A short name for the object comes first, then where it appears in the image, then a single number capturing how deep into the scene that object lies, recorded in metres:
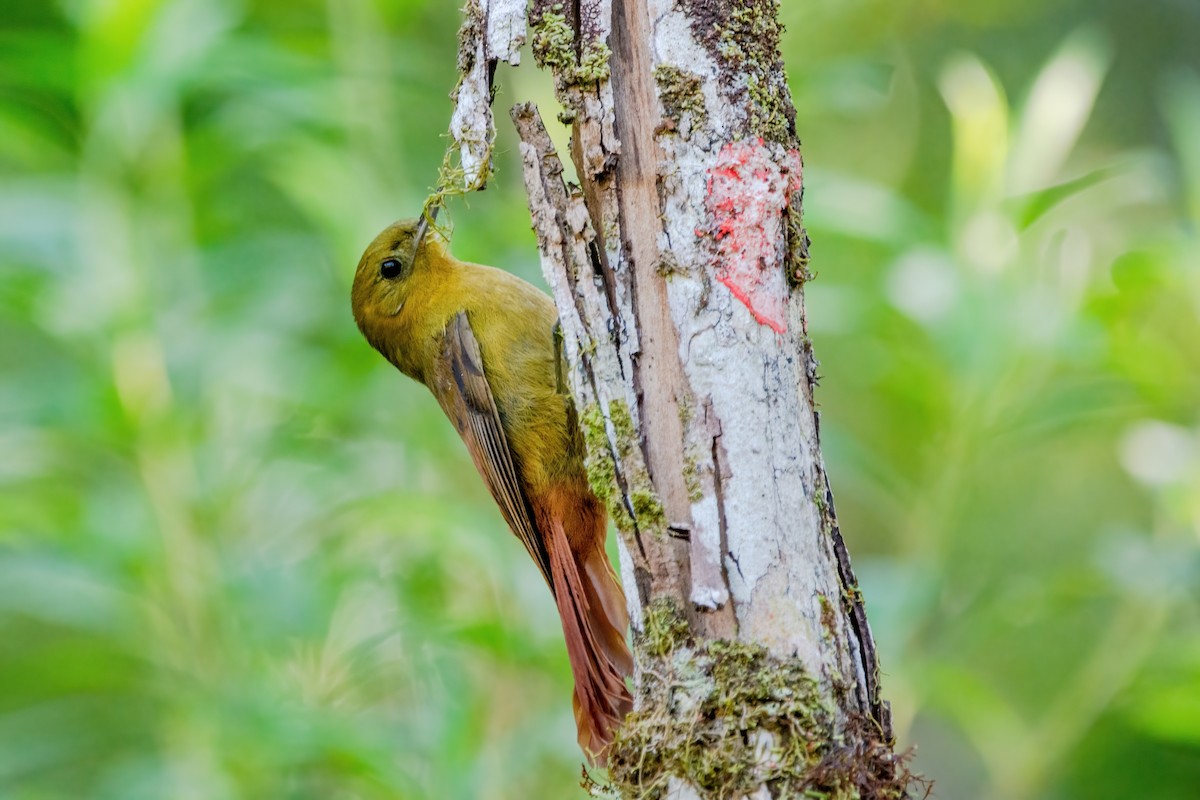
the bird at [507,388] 6.53
